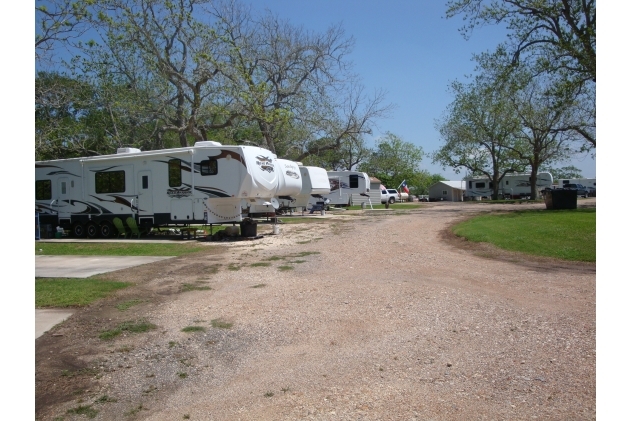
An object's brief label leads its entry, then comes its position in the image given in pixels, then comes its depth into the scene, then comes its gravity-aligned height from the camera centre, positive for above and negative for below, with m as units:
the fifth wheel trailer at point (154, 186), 16.64 +0.66
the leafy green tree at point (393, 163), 73.38 +5.89
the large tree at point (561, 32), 24.78 +8.69
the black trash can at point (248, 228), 17.41 -0.77
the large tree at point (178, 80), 24.05 +6.02
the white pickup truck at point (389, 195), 49.55 +0.93
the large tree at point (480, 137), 50.19 +6.99
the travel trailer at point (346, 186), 38.78 +1.41
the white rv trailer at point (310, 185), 28.34 +1.14
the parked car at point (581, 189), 62.03 +1.85
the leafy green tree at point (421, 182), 79.22 +3.50
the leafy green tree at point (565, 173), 92.94 +5.74
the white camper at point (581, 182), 70.12 +3.08
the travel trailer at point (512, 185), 64.19 +2.40
